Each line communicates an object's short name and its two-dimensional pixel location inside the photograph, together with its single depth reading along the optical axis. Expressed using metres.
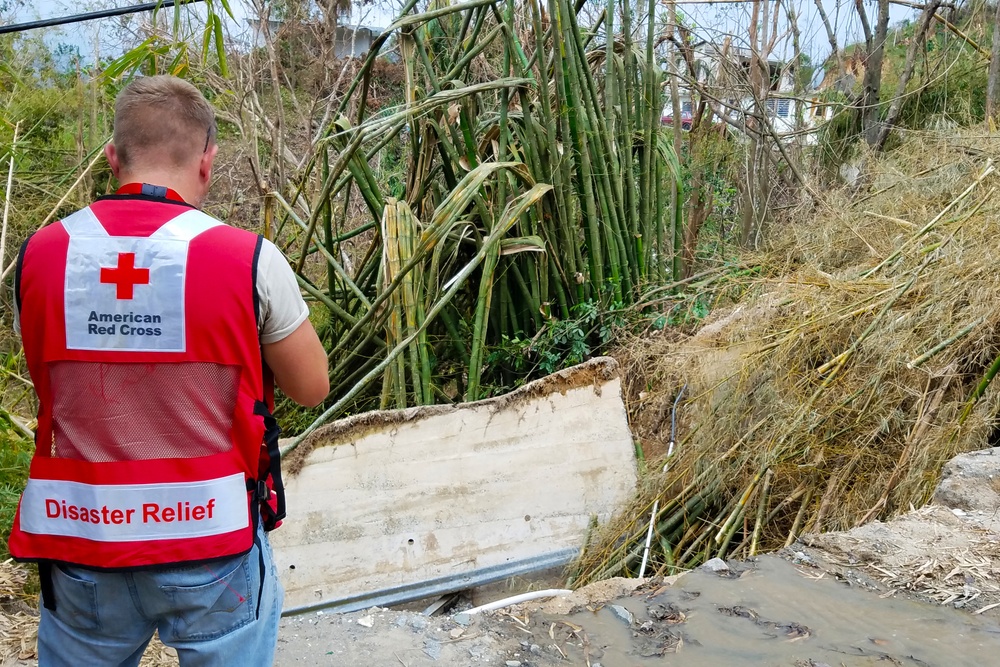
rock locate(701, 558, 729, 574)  2.53
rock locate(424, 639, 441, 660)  2.21
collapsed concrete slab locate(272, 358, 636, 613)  3.58
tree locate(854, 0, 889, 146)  6.25
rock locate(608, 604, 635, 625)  2.32
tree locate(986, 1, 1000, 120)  5.53
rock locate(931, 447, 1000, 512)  2.66
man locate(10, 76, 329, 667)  1.26
